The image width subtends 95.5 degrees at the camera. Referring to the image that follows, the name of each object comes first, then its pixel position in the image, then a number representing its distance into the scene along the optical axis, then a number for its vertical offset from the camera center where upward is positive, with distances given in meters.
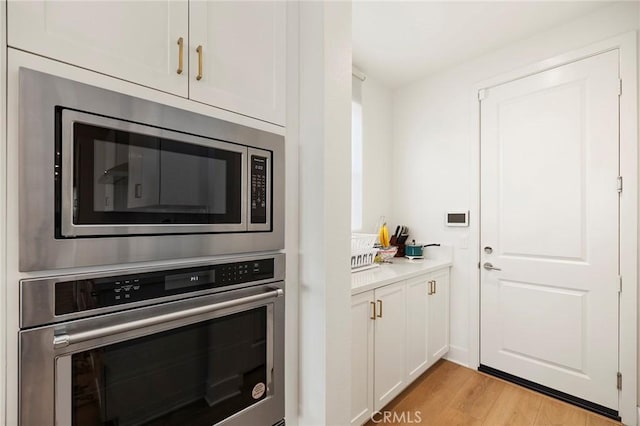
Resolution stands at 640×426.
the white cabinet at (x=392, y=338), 1.63 -0.83
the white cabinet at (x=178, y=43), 0.67 +0.47
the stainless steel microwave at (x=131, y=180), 0.64 +0.09
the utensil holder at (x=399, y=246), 2.84 -0.33
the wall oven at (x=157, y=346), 0.65 -0.37
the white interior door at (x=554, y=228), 1.90 -0.11
